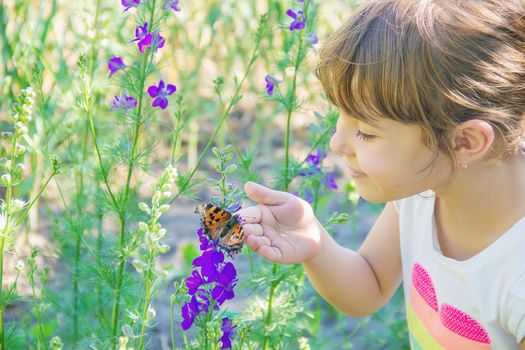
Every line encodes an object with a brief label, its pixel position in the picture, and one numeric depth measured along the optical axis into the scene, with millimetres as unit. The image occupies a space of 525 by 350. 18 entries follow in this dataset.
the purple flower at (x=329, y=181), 1468
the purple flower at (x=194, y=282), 1155
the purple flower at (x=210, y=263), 1154
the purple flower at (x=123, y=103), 1318
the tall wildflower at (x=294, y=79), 1376
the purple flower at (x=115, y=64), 1329
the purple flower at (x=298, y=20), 1367
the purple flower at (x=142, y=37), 1271
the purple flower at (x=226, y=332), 1185
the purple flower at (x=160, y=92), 1315
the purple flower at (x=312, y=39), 1379
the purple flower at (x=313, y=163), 1419
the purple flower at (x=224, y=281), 1160
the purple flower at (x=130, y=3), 1288
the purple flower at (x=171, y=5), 1300
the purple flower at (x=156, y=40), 1280
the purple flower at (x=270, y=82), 1396
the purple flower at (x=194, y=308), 1163
